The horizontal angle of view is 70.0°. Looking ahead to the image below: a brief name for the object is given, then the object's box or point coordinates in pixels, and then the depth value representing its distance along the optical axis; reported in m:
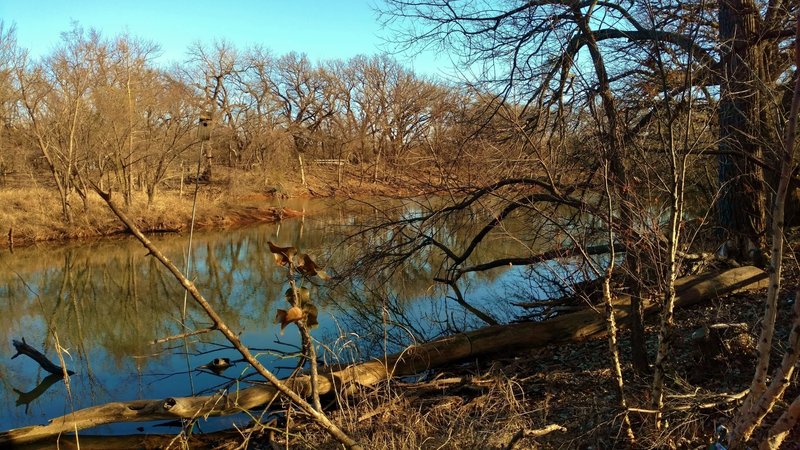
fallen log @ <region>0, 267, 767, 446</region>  6.04
